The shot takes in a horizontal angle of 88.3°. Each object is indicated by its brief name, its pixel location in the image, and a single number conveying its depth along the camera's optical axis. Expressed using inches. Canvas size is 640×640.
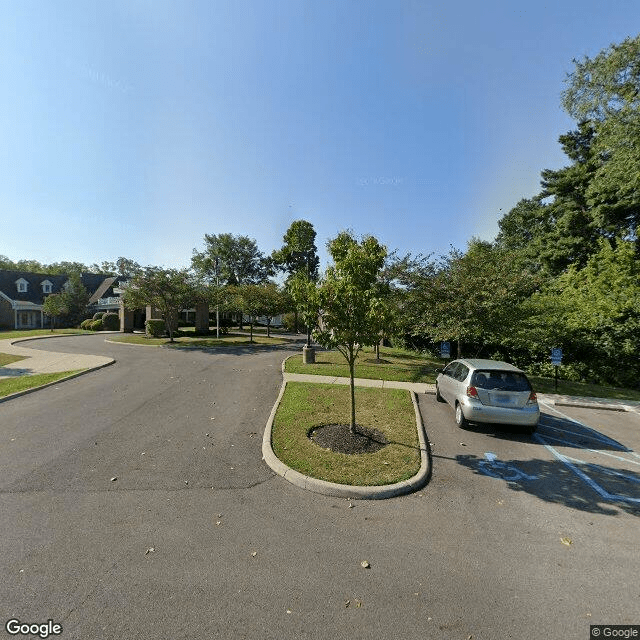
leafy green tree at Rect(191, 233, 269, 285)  2304.4
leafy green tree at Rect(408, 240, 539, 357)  476.4
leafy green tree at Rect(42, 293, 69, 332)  1374.3
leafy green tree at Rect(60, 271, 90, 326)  1656.0
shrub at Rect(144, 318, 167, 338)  1149.7
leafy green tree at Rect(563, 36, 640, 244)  581.0
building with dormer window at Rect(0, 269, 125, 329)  1558.8
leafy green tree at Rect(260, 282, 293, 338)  1182.3
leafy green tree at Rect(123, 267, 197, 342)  941.2
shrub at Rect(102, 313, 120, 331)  1419.8
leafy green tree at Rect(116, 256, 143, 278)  949.8
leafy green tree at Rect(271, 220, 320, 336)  1290.0
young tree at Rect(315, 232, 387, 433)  254.5
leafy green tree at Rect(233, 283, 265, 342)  1153.4
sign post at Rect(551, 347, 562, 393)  456.4
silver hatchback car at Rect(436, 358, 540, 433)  283.6
